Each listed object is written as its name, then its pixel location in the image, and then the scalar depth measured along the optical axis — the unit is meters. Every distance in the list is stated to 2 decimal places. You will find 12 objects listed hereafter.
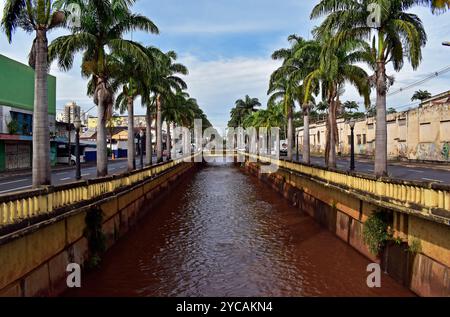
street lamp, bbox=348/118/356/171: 20.95
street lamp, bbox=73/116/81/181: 19.28
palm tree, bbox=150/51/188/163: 34.30
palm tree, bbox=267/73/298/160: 30.92
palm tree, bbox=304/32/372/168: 19.39
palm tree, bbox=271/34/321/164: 27.58
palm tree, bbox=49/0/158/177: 18.25
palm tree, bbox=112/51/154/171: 24.74
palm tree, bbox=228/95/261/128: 88.81
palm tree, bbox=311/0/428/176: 15.73
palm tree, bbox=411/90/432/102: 85.94
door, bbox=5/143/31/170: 36.97
